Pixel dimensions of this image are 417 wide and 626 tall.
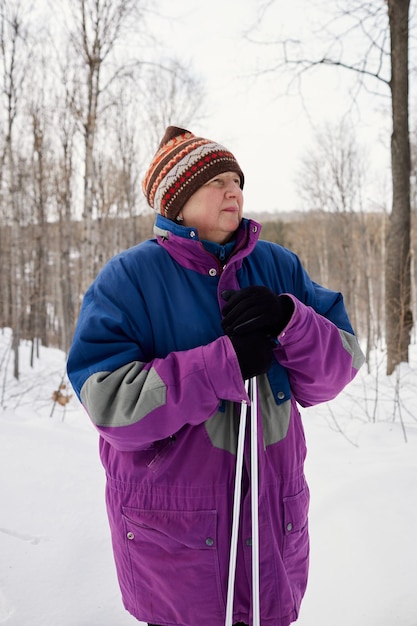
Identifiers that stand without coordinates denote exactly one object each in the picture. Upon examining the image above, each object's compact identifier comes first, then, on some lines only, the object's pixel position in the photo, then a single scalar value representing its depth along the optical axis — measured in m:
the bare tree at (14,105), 9.98
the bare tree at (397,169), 6.19
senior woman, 1.11
